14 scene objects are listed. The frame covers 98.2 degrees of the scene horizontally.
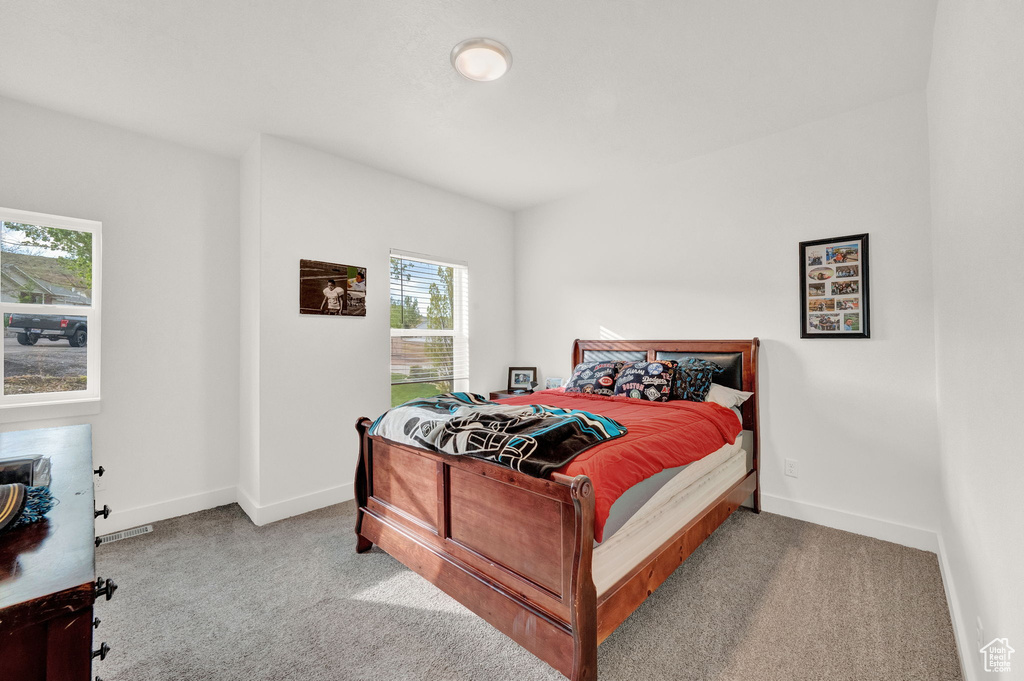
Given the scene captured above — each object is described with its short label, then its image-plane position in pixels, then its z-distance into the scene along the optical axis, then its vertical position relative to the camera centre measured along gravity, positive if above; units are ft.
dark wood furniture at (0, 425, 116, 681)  1.98 -1.18
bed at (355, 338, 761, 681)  5.05 -2.84
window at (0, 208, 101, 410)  8.77 +0.78
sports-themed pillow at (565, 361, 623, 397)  11.39 -0.99
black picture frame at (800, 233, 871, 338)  9.20 +1.11
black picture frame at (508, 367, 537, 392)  14.99 -1.29
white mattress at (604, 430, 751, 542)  5.69 -2.20
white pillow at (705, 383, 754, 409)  10.02 -1.28
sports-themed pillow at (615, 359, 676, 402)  10.27 -0.95
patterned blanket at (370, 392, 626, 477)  5.64 -1.28
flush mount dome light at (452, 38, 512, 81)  7.12 +4.73
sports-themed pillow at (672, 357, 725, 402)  10.12 -0.90
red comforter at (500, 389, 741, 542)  5.47 -1.54
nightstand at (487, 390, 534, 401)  13.93 -1.67
